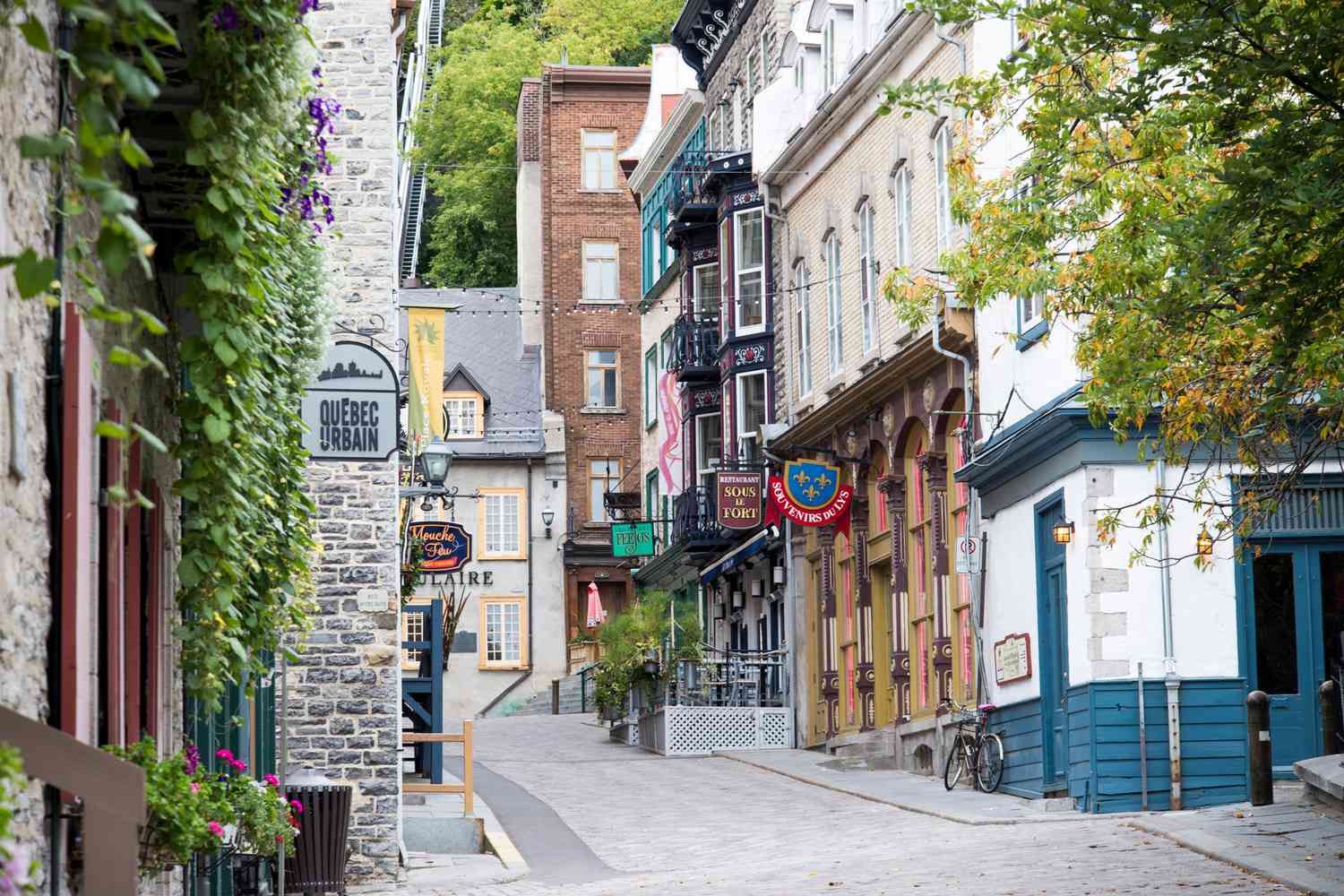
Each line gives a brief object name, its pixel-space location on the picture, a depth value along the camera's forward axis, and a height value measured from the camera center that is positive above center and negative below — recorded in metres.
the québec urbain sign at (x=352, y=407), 17.08 +2.03
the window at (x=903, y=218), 27.62 +5.64
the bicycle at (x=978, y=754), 22.64 -1.32
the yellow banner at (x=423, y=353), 24.02 +3.44
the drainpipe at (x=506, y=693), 51.58 -1.21
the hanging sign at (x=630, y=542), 45.25 +2.21
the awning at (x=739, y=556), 34.81 +1.54
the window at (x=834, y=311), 31.14 +4.99
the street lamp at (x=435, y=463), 23.94 +2.14
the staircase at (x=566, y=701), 49.78 -1.40
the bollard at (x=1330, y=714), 18.98 -0.79
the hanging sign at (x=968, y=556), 24.03 +0.94
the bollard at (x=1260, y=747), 17.80 -1.00
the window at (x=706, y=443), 40.34 +3.90
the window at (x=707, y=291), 39.41 +6.74
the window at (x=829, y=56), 31.66 +9.01
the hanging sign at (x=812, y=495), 30.19 +2.13
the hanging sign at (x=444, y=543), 27.16 +1.38
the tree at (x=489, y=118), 63.06 +16.38
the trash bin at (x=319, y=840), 16.28 -1.52
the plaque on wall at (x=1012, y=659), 22.09 -0.26
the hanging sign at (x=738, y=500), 35.44 +2.43
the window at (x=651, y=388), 46.81 +5.92
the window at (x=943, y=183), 25.59 +5.70
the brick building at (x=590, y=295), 54.19 +9.42
